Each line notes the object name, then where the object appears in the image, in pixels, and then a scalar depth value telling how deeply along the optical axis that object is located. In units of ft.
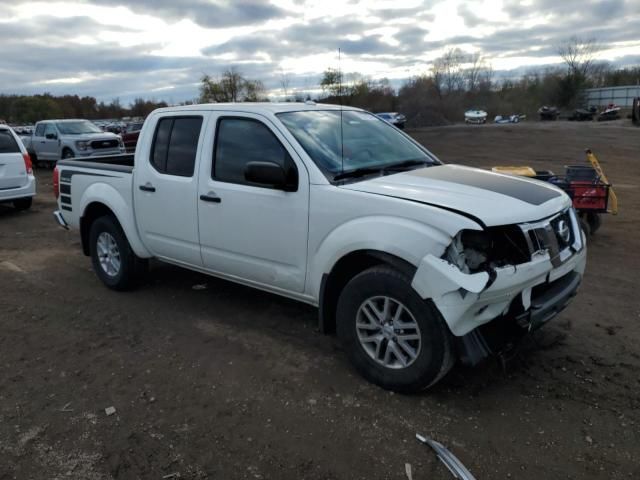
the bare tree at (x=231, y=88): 202.90
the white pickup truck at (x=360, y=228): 10.59
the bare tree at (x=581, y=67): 239.38
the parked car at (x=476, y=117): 211.82
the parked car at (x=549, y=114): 186.91
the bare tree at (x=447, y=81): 274.98
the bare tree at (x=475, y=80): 287.28
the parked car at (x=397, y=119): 150.95
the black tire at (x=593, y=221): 25.12
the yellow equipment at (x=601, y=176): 24.81
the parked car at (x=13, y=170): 35.22
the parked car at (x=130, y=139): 83.76
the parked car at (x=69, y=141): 59.72
